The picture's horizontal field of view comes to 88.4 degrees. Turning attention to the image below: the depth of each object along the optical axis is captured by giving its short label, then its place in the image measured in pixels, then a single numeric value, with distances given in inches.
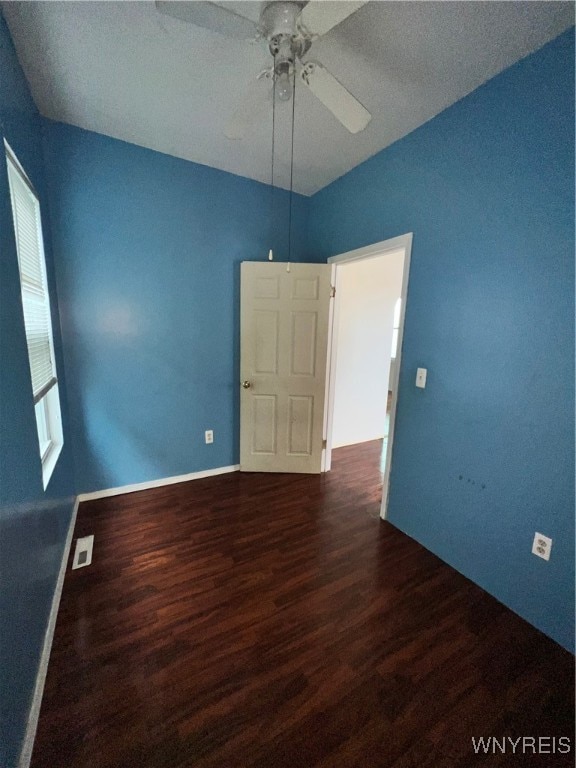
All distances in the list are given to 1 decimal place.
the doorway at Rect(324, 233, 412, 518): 135.9
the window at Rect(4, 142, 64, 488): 56.0
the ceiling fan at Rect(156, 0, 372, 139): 36.1
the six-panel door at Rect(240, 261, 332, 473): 103.9
